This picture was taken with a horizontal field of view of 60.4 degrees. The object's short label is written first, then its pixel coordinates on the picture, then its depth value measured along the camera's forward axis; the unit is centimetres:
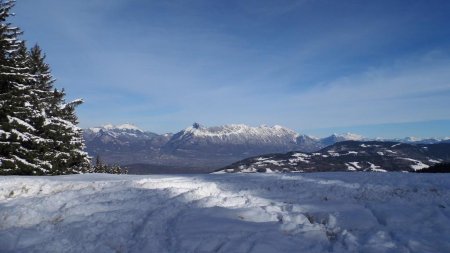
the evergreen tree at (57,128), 3238
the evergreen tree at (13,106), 2477
